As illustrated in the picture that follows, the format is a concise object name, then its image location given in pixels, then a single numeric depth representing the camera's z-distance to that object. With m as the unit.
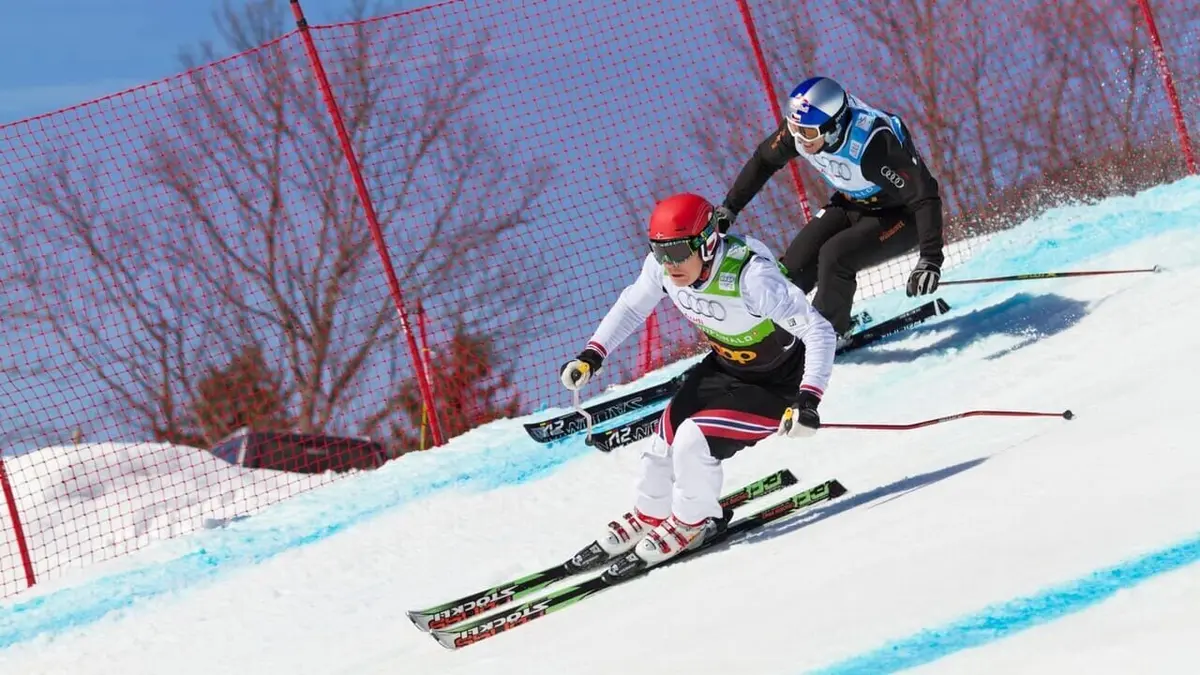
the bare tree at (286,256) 18.08
